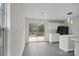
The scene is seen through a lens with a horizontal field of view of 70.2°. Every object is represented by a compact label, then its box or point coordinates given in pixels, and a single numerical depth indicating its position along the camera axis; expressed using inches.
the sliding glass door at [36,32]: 202.3
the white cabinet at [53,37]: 197.8
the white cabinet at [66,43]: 122.0
